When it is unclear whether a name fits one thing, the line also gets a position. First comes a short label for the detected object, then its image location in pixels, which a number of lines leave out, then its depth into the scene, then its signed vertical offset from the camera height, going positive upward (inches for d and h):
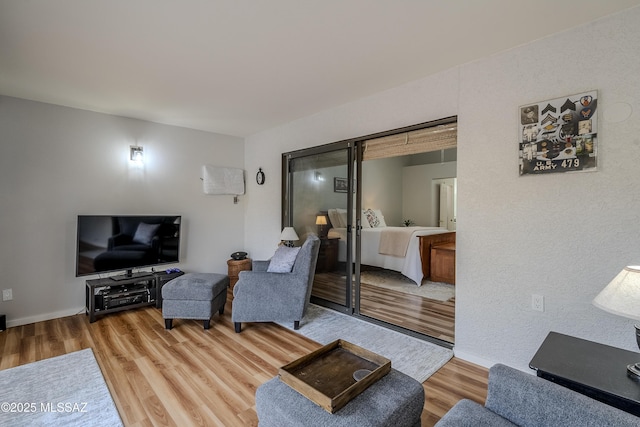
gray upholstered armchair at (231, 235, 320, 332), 119.6 -30.8
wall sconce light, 155.9 +31.8
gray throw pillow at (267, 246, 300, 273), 125.1 -18.4
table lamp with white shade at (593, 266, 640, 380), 49.8 -13.5
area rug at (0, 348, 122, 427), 71.9 -47.7
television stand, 134.4 -35.7
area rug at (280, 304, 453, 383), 96.0 -45.9
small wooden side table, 184.5 -31.4
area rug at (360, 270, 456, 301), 168.6 -41.6
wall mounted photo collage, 77.9 +22.5
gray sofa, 41.6 -27.7
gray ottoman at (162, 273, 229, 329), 122.0 -34.3
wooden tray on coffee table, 52.9 -31.7
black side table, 48.5 -27.2
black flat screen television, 136.3 -13.2
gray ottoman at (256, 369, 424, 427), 49.6 -32.6
